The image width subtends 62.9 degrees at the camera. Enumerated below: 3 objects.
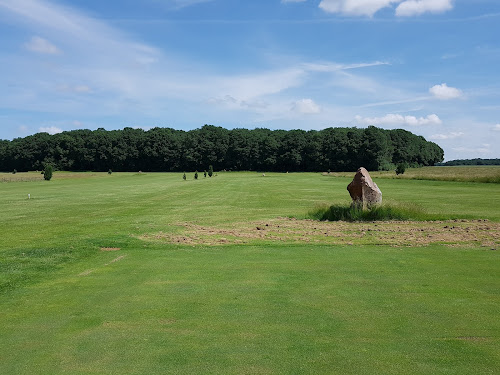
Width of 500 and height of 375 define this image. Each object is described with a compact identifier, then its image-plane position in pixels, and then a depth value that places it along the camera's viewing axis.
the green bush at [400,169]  80.76
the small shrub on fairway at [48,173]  77.19
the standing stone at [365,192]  21.42
